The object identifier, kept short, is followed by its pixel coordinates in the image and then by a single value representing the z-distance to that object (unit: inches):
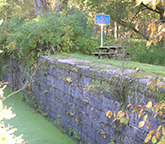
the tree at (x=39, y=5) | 458.9
